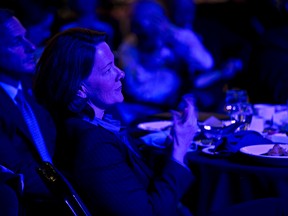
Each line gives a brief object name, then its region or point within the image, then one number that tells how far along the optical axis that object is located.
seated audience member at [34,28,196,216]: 2.53
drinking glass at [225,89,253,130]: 4.00
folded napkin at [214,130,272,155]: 3.51
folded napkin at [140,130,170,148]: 3.85
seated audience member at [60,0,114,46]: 9.28
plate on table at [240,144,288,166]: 3.15
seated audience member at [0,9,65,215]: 3.50
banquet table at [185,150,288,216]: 3.20
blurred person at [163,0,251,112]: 8.30
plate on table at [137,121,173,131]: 4.52
